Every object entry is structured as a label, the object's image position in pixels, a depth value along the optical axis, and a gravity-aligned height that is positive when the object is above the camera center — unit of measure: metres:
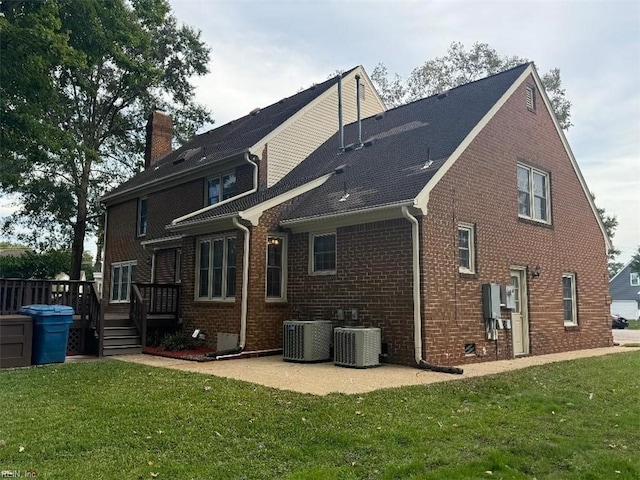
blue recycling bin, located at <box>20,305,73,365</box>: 10.19 -0.75
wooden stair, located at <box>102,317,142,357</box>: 12.13 -1.05
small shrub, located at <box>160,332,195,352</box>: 12.67 -1.15
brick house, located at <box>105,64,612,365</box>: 10.41 +1.39
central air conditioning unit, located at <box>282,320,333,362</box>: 10.62 -0.90
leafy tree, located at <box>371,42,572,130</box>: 31.47 +14.35
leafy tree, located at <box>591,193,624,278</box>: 40.59 +6.34
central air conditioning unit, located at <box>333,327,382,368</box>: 9.84 -0.95
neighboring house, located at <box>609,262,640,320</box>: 51.31 +0.79
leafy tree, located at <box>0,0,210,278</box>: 12.22 +6.76
